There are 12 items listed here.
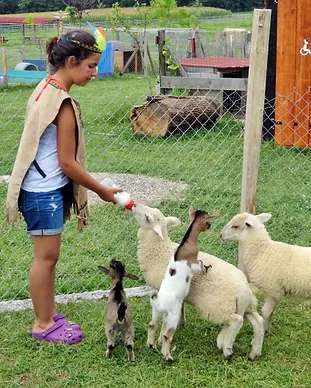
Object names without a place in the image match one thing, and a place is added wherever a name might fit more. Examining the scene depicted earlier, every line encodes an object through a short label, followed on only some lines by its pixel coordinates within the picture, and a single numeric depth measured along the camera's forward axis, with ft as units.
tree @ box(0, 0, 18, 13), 152.50
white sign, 28.73
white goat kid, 12.01
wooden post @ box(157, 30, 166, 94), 44.24
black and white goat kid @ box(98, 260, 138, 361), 12.13
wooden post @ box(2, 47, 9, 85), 59.77
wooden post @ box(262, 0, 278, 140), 29.63
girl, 11.91
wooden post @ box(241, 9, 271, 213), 14.29
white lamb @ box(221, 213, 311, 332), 13.21
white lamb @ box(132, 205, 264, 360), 12.06
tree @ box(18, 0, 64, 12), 148.66
